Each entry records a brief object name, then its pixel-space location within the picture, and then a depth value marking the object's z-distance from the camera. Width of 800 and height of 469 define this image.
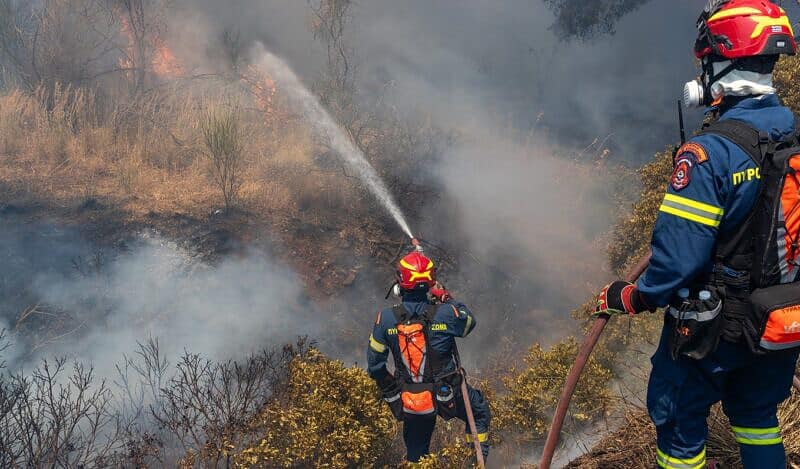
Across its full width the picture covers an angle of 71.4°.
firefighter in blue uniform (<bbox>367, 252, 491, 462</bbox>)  4.27
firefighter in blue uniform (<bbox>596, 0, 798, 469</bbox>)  1.92
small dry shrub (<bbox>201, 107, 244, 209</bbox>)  8.83
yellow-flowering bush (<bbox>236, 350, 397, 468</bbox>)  4.04
